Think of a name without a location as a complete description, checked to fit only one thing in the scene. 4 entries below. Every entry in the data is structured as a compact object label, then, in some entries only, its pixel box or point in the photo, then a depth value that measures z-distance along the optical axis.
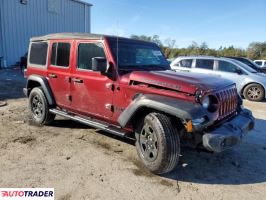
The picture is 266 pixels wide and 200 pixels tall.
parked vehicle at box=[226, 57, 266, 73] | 9.81
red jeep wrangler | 2.69
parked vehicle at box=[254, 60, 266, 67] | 15.55
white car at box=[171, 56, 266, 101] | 7.52
